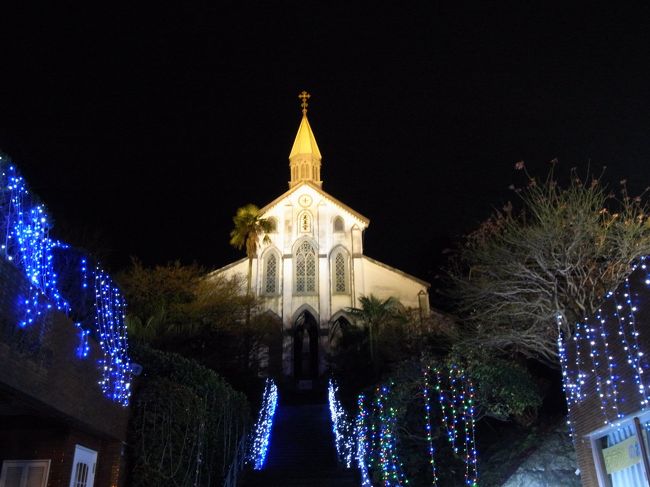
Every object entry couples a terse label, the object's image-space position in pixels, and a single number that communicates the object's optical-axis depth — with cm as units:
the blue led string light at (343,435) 1680
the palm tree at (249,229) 3397
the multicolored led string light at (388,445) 1539
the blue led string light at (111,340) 1070
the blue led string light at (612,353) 839
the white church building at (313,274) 3369
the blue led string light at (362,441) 1467
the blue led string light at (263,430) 1719
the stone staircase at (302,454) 1480
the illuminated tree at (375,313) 2900
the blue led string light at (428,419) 1533
